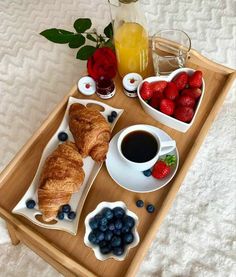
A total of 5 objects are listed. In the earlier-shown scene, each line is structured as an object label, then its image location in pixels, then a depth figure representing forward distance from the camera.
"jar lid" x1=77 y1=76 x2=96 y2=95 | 1.16
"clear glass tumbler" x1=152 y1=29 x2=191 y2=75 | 1.18
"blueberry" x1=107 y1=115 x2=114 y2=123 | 1.10
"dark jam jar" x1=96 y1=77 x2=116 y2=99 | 1.14
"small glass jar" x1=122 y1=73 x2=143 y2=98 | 1.13
